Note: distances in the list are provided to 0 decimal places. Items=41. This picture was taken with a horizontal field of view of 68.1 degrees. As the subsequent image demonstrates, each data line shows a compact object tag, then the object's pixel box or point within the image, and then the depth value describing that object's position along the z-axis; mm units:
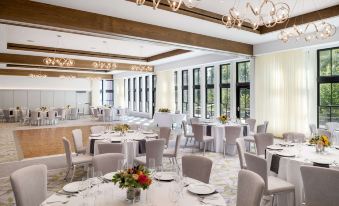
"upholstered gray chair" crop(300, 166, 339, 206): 2576
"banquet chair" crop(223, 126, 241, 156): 6758
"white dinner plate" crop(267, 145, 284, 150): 4203
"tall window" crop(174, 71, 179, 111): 15000
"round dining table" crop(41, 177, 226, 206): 2131
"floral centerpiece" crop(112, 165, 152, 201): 2088
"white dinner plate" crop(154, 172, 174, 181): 2713
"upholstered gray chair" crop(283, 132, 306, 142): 5208
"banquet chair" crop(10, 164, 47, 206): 2441
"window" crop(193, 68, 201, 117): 13508
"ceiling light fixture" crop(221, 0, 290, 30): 3621
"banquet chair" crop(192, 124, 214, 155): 7061
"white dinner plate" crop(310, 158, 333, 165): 3281
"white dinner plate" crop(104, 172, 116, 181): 2730
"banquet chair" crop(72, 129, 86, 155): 5620
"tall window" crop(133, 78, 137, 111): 20016
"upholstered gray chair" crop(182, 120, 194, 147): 7920
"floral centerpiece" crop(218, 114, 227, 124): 8023
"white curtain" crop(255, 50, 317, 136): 8391
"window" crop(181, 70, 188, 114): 14427
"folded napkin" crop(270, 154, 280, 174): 3815
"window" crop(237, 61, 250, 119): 10648
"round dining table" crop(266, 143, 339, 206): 3396
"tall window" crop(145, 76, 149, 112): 18234
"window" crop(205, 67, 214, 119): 12608
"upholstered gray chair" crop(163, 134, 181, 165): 5281
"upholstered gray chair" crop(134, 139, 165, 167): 4465
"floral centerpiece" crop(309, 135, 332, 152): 3838
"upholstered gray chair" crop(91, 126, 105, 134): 6336
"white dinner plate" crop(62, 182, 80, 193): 2367
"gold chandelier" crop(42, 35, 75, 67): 10480
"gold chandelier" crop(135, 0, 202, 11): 2946
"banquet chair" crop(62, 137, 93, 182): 4652
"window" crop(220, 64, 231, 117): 11612
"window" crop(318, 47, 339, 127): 7883
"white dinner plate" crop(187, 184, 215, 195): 2332
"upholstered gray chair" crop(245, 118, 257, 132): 8375
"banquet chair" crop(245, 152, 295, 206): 3145
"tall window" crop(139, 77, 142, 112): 19203
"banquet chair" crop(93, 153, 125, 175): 3162
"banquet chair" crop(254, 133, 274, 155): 5164
